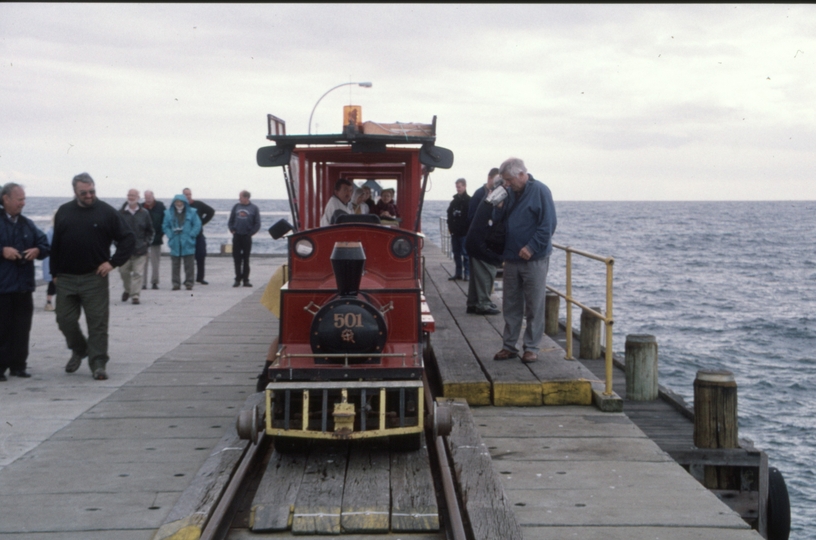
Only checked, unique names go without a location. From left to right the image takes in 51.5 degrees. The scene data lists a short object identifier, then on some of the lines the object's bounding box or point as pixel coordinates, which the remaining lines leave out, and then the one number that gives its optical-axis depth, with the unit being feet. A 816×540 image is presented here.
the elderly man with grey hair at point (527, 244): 24.29
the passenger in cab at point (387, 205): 42.06
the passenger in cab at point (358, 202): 32.48
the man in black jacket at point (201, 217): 54.49
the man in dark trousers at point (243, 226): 52.60
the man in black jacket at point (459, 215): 45.06
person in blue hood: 50.55
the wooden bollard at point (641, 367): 28.32
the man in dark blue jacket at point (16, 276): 27.12
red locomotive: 17.60
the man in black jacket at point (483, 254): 25.79
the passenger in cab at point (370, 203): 39.63
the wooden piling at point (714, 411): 22.33
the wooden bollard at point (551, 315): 43.34
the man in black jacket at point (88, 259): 26.78
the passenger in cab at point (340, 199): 28.04
